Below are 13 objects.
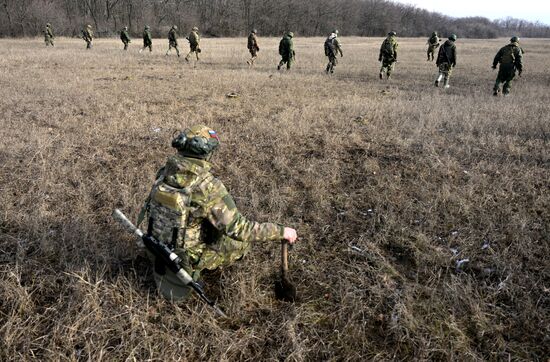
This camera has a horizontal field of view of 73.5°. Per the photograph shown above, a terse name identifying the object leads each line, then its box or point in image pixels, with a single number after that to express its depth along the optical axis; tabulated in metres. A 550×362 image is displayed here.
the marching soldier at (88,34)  22.22
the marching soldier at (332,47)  13.95
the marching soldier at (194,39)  16.57
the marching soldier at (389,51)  12.96
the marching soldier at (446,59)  11.61
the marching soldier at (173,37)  18.80
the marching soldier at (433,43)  17.89
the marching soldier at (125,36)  21.85
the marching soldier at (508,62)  10.20
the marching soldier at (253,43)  15.61
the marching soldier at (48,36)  24.06
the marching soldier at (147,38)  20.34
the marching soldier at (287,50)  14.20
